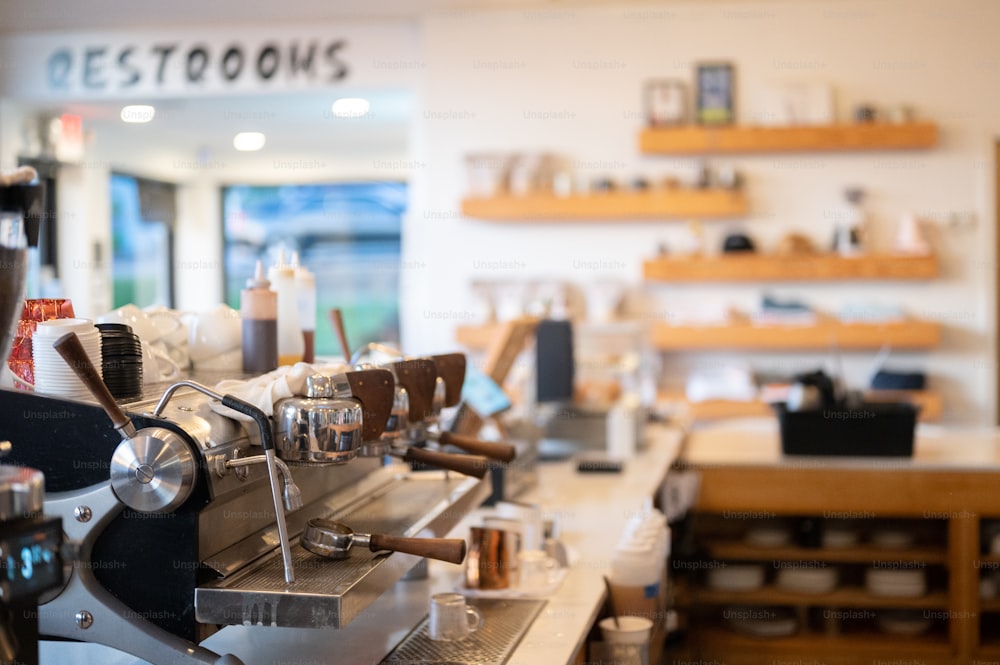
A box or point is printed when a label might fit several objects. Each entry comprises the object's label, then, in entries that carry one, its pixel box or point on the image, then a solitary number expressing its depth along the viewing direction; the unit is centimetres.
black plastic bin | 372
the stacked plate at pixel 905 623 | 373
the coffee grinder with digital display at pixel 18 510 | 102
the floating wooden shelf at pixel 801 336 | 550
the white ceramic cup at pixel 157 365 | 175
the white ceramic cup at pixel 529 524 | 230
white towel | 149
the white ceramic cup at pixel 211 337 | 198
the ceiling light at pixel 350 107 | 661
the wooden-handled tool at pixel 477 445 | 200
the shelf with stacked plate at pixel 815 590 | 368
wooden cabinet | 360
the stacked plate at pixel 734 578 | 374
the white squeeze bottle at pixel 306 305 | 213
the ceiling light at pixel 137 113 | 679
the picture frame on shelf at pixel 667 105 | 579
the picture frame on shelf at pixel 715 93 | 577
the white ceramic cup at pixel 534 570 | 214
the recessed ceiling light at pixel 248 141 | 812
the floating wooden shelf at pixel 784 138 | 554
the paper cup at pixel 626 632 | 206
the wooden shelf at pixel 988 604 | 363
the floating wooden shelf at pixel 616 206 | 569
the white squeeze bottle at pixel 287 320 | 209
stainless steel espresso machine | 136
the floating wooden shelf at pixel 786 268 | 552
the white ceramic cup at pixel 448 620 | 184
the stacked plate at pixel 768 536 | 378
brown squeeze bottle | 196
